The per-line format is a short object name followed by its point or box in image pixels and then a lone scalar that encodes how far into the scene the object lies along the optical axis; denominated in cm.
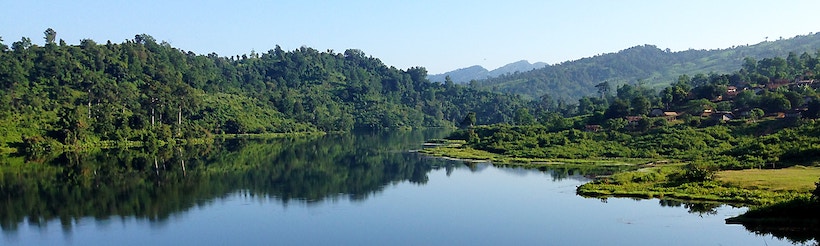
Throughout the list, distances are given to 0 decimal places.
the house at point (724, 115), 8898
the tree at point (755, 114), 8675
